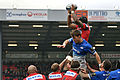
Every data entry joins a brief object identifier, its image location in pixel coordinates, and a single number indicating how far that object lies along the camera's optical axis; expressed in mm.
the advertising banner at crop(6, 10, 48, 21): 19312
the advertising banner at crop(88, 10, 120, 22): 19656
